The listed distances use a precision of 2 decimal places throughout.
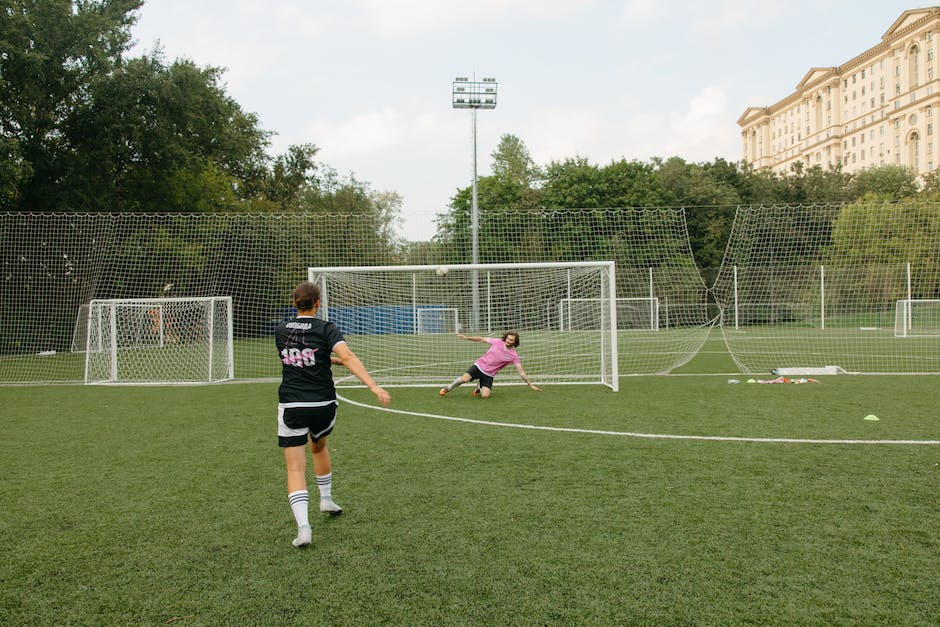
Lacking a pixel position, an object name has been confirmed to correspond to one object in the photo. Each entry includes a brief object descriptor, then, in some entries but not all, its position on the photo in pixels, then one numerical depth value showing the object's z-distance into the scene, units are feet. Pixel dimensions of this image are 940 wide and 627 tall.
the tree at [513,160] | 209.15
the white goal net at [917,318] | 74.18
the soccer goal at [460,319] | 45.03
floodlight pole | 99.55
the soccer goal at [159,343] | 46.62
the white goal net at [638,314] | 80.23
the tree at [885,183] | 180.24
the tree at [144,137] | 78.99
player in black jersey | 13.96
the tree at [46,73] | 70.95
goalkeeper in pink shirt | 35.17
